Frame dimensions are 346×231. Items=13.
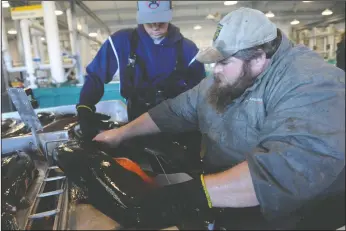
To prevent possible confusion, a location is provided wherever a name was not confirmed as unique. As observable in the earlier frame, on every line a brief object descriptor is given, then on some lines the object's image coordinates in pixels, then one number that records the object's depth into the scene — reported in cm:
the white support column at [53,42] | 485
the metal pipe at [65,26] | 726
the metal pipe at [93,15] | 398
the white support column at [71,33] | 615
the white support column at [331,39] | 668
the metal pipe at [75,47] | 610
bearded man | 56
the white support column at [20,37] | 560
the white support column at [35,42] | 634
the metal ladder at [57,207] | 89
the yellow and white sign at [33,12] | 473
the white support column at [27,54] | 520
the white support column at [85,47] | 765
